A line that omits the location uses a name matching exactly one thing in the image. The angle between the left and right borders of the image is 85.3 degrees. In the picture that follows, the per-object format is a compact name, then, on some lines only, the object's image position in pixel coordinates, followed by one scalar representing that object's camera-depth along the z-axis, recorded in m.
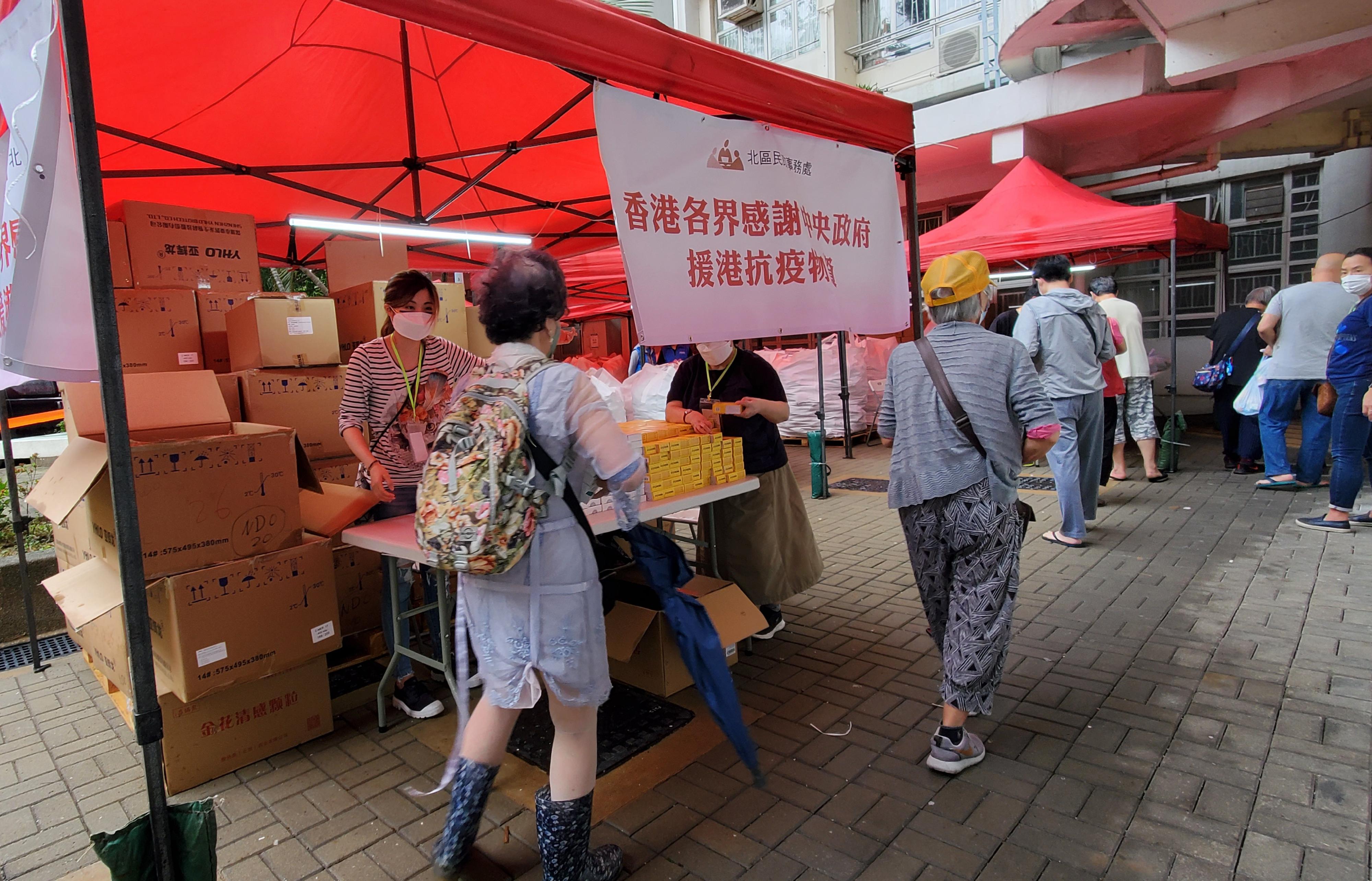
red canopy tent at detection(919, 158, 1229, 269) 6.93
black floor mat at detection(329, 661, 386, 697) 3.54
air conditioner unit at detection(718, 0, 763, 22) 16.55
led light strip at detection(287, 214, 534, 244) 4.79
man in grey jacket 5.02
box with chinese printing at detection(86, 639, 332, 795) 2.79
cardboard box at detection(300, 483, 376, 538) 3.14
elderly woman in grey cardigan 2.61
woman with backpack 1.98
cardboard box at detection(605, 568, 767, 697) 3.26
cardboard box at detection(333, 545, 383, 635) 3.73
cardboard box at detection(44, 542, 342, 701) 2.71
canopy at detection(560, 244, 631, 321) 7.87
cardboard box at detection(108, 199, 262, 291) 3.83
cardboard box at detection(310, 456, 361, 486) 4.05
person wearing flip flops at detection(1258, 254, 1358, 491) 5.93
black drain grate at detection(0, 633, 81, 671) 4.19
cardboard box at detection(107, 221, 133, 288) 3.75
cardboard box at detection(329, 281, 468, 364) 4.11
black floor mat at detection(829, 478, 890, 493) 7.75
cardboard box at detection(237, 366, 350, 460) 3.72
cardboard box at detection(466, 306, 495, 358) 4.94
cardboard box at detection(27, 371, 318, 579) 2.67
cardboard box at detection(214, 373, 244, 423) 3.72
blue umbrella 2.21
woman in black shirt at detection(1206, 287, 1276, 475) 7.27
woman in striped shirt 3.25
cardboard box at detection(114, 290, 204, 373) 3.75
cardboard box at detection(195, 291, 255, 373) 4.08
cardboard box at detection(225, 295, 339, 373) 3.70
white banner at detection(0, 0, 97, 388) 1.61
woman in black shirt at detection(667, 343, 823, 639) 3.73
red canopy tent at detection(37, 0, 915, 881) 1.83
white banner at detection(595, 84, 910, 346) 2.56
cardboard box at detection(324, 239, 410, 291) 4.71
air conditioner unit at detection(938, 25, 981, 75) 12.44
